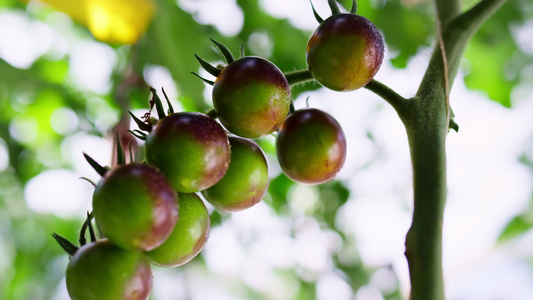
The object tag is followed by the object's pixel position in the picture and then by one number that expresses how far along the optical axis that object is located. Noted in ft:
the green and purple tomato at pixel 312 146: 1.44
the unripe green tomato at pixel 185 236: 1.23
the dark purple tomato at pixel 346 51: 1.25
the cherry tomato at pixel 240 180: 1.37
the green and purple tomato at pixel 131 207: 1.06
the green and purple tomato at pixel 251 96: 1.25
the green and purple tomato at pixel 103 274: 1.11
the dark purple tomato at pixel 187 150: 1.17
